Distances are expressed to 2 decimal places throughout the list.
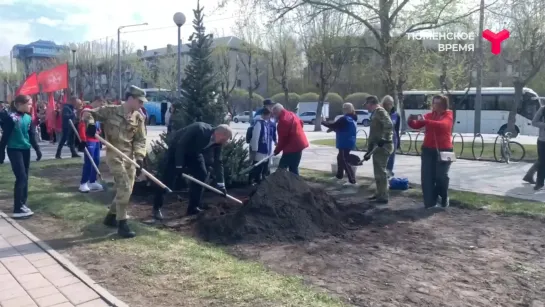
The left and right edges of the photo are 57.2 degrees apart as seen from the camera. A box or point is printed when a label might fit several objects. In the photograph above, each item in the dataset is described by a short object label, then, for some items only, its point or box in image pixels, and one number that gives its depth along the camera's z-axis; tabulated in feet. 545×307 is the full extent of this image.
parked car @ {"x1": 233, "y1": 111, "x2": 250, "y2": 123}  190.84
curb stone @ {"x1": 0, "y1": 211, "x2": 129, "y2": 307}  14.02
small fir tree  31.45
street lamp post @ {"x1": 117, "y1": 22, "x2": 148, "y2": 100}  129.62
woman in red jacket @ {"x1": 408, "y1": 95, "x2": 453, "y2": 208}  26.35
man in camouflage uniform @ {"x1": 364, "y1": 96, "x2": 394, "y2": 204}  28.60
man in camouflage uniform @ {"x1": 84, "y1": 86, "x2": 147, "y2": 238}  20.48
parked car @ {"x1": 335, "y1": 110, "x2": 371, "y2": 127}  165.68
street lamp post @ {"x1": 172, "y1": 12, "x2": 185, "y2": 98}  45.44
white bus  103.09
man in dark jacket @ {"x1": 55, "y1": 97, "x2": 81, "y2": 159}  50.01
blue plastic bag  33.19
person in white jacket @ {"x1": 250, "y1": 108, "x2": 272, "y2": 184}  33.42
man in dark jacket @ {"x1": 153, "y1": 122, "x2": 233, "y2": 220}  22.29
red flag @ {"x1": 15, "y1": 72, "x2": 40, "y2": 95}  51.38
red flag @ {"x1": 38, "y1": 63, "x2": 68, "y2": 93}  46.62
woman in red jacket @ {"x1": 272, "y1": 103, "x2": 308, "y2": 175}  29.22
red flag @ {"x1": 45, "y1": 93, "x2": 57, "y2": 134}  60.61
